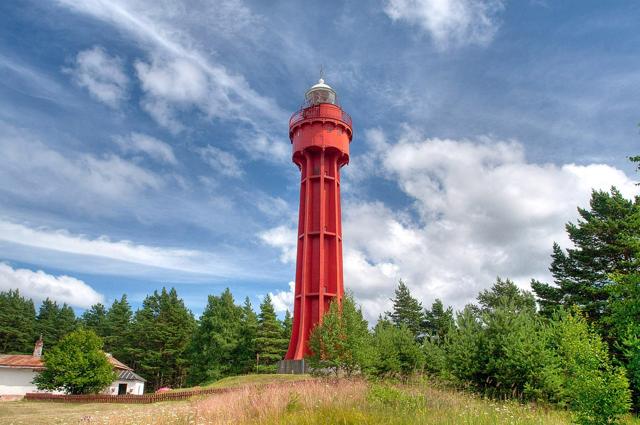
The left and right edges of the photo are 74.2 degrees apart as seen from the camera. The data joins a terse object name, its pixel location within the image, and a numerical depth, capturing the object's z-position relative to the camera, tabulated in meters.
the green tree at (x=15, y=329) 67.28
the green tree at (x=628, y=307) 9.88
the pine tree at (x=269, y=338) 52.56
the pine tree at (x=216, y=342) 52.53
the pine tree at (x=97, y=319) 76.44
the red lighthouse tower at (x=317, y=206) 31.95
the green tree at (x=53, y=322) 72.69
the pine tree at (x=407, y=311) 51.80
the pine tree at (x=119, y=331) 69.19
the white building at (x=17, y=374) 41.66
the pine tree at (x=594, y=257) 29.20
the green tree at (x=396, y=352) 26.36
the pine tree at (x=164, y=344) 62.09
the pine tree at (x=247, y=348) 53.38
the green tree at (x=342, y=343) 24.12
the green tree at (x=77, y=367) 31.81
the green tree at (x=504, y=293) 46.40
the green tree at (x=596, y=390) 8.31
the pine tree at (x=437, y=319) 49.50
